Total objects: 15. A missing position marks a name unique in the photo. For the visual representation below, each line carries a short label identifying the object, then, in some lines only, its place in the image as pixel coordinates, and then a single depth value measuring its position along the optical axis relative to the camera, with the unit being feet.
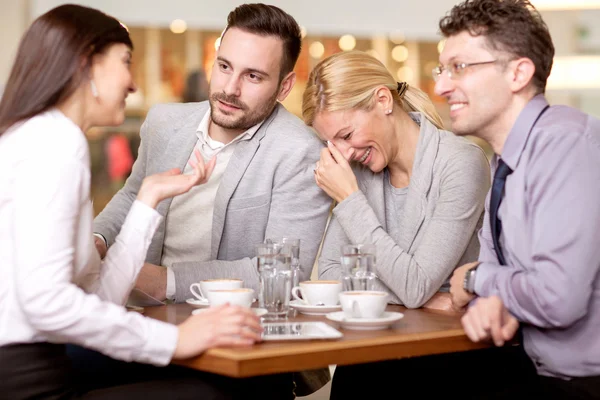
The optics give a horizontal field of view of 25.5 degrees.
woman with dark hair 7.96
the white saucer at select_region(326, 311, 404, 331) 8.55
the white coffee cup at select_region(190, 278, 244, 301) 9.24
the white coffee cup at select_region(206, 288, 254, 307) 8.78
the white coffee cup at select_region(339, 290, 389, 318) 8.63
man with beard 10.87
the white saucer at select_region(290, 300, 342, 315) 9.23
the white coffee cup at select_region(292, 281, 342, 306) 9.39
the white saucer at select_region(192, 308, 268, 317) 8.88
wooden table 7.89
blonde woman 9.84
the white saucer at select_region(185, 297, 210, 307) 9.28
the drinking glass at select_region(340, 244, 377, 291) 9.27
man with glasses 8.47
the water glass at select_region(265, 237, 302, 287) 9.24
